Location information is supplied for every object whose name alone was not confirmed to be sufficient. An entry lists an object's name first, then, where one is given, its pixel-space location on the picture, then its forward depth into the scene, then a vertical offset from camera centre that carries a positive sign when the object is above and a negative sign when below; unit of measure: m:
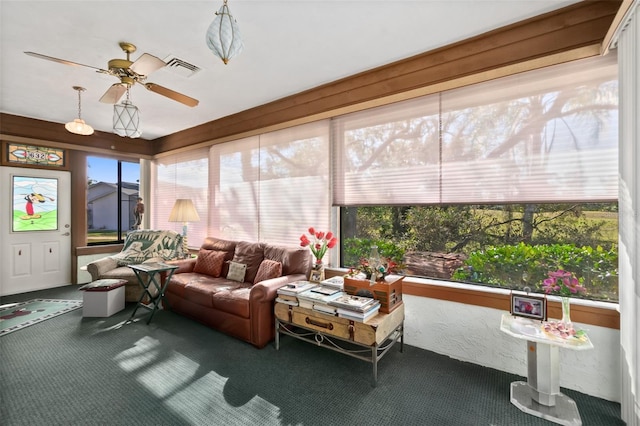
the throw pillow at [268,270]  3.27 -0.67
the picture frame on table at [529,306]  2.09 -0.71
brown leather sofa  2.86 -0.87
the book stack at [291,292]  2.68 -0.75
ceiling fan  2.27 +1.21
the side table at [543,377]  1.86 -1.15
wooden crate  2.44 -0.69
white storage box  3.56 -1.08
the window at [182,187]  5.10 +0.53
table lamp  4.56 +0.03
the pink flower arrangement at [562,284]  2.04 -0.53
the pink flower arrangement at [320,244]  3.18 -0.35
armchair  4.05 -0.67
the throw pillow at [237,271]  3.67 -0.75
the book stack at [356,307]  2.27 -0.77
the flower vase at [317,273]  3.11 -0.66
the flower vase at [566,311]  1.98 -0.69
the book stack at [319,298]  2.46 -0.75
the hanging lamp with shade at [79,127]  3.25 +1.00
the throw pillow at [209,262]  3.95 -0.69
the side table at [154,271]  3.40 -0.69
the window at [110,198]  5.64 +0.34
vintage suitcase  2.23 -0.95
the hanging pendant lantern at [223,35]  1.56 +0.99
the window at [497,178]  2.19 +0.32
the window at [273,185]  3.62 +0.41
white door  4.52 -0.25
